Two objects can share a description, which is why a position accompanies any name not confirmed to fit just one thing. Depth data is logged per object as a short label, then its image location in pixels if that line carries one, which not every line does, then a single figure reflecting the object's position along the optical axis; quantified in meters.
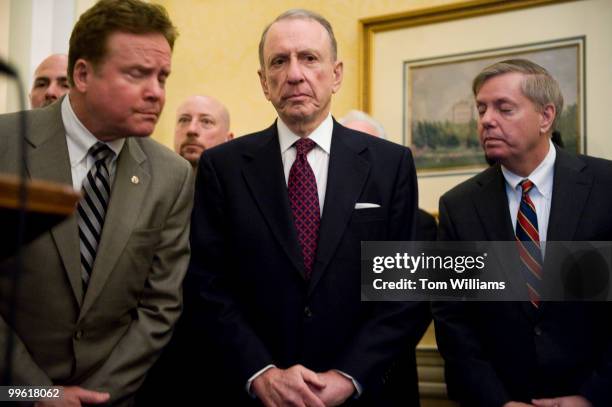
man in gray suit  2.17
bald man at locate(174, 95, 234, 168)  3.97
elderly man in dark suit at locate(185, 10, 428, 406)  2.28
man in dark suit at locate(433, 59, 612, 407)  2.40
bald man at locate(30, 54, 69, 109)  3.38
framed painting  3.29
